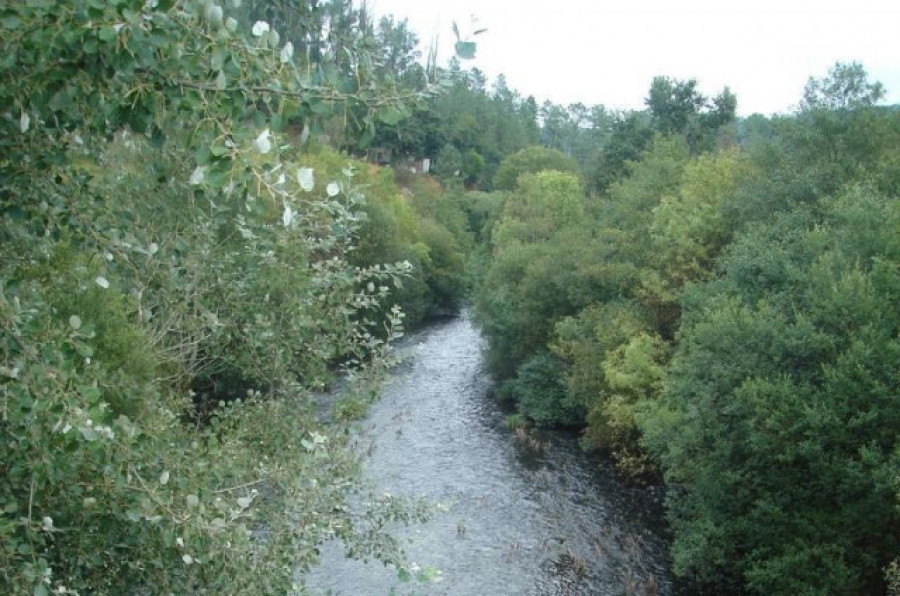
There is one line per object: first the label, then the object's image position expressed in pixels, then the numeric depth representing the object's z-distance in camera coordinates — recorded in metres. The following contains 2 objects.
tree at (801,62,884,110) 34.84
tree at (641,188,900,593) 17.73
